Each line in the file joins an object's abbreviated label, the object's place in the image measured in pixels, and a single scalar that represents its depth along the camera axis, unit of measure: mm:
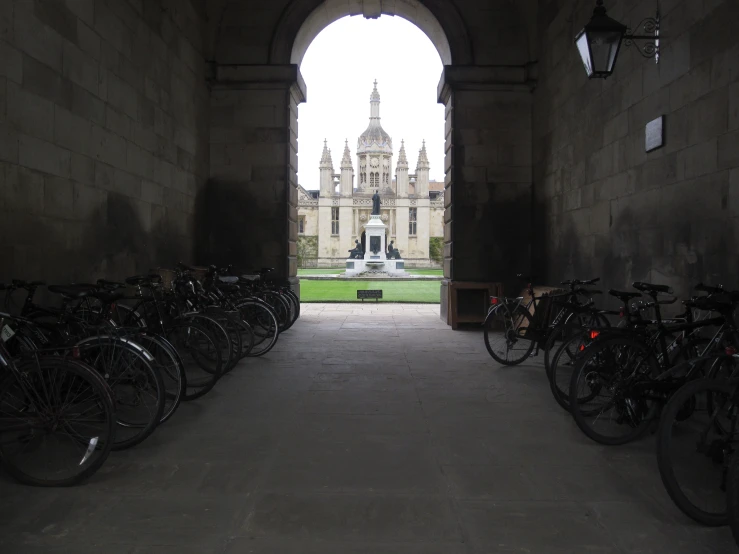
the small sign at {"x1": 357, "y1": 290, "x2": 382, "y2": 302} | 14109
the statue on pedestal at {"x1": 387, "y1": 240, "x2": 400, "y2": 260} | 38025
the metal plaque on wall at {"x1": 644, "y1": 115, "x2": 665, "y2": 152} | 5039
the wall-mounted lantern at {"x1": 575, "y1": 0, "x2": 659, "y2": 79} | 4910
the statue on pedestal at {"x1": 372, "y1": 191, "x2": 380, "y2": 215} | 42097
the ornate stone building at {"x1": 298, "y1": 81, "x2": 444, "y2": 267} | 65500
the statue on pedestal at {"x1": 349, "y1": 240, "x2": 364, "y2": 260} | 37109
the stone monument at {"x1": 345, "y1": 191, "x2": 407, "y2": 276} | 35375
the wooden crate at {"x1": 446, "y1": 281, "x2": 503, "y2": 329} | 9188
